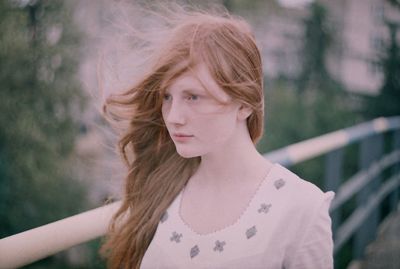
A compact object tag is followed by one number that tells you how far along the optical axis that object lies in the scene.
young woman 1.10
